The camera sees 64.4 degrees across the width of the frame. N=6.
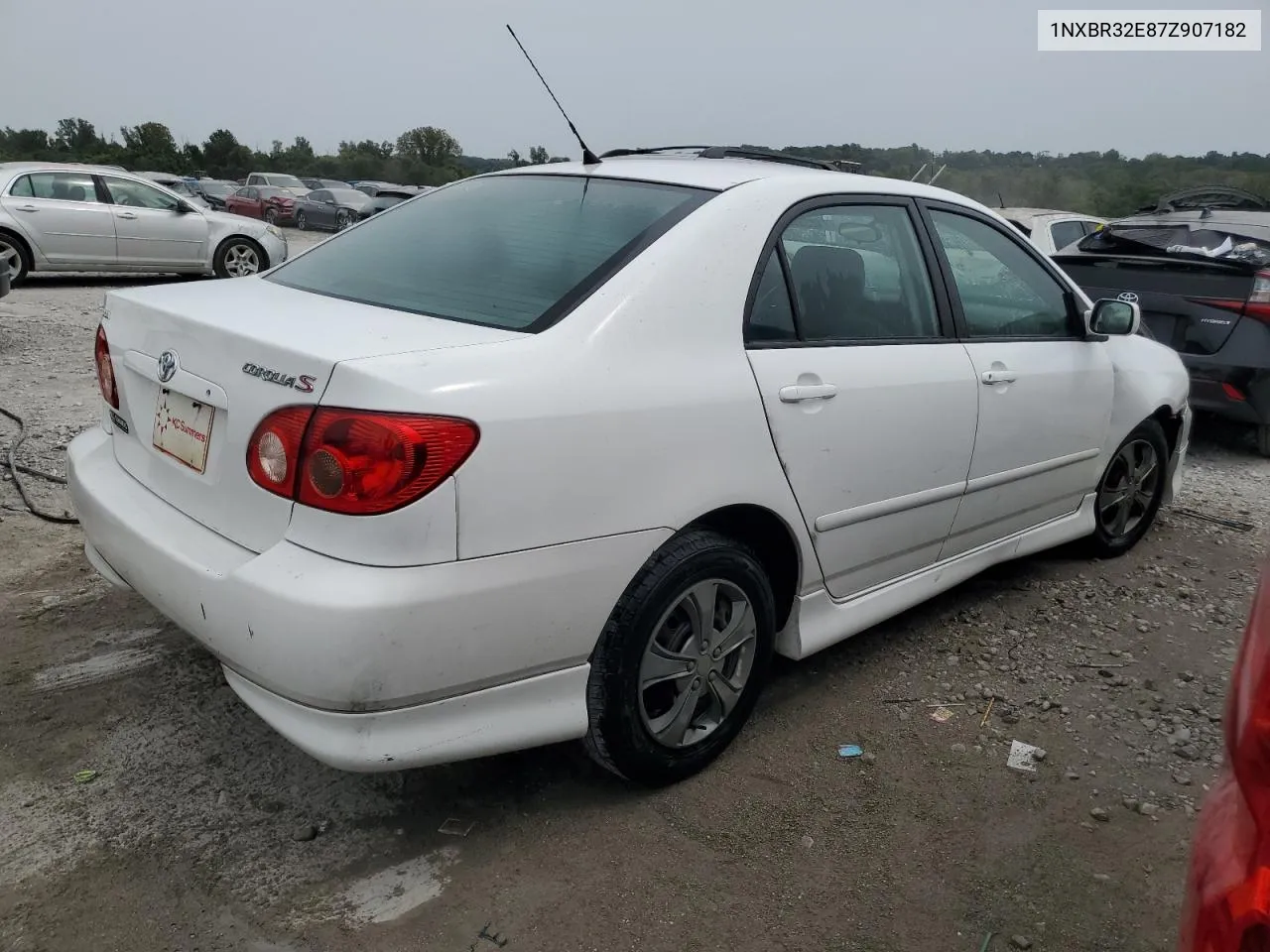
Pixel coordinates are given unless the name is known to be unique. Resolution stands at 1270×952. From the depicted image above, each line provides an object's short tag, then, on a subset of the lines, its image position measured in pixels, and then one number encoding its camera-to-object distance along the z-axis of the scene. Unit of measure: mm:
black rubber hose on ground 4152
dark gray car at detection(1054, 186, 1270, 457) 5945
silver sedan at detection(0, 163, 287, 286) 11328
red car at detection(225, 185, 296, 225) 30016
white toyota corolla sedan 2010
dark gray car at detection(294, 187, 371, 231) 28250
